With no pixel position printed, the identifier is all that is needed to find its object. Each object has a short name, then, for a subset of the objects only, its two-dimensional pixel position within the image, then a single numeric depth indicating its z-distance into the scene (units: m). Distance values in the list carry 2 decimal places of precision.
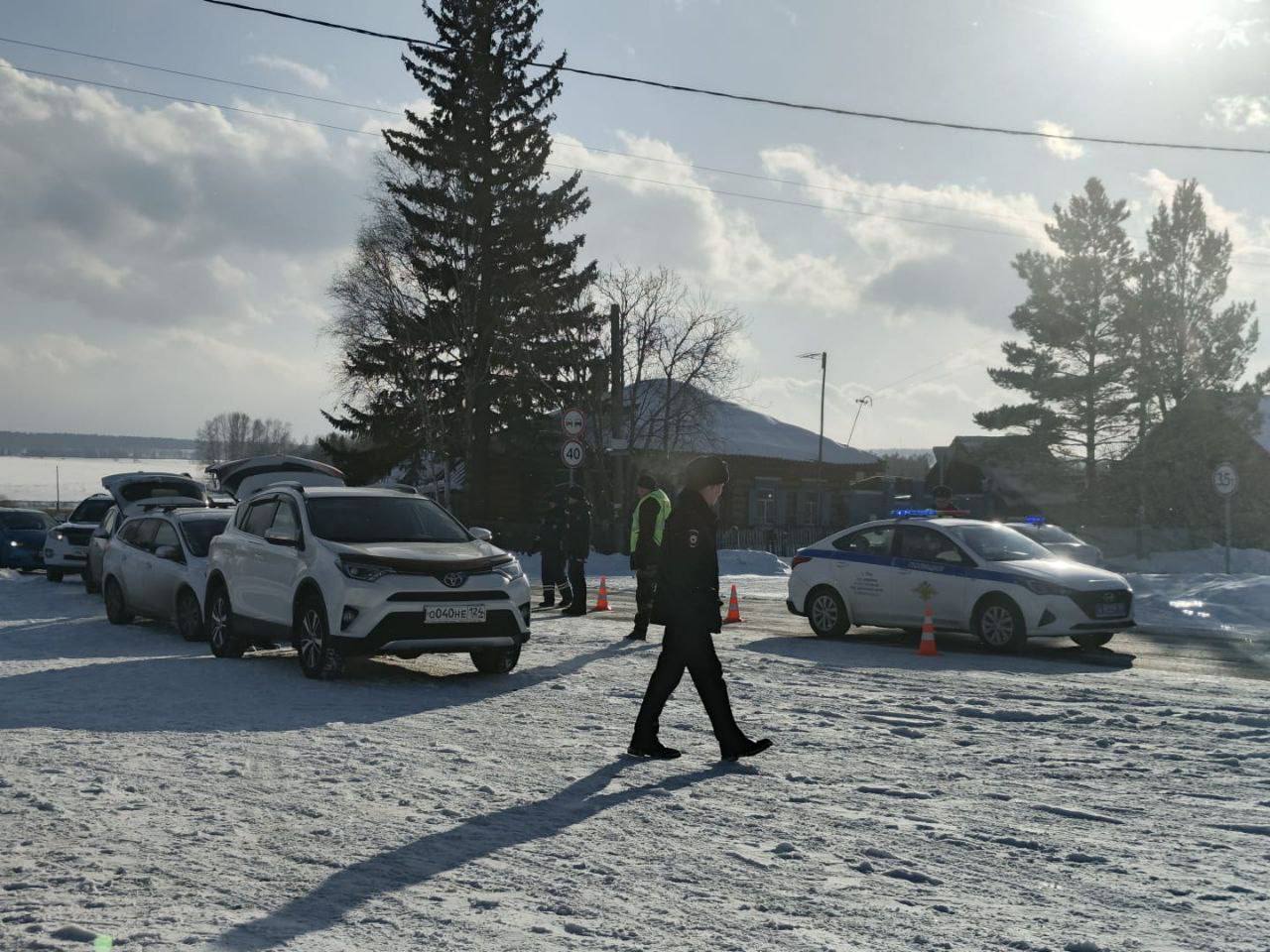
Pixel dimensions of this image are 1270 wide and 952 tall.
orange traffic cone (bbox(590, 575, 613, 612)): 19.50
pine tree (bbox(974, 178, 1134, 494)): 48.81
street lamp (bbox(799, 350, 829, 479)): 55.62
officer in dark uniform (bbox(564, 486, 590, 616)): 17.38
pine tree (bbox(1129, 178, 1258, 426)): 48.62
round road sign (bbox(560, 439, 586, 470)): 20.88
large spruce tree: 42.44
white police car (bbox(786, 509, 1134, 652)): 14.21
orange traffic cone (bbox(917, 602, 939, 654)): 13.81
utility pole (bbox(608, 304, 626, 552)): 37.69
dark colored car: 29.75
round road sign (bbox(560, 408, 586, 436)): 21.29
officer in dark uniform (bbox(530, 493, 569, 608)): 18.38
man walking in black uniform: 7.88
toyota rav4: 10.72
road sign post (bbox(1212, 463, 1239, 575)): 25.91
